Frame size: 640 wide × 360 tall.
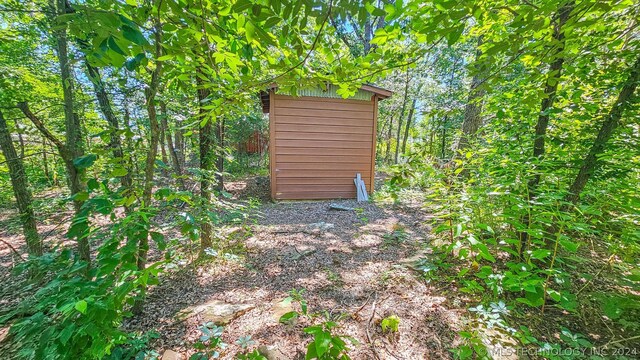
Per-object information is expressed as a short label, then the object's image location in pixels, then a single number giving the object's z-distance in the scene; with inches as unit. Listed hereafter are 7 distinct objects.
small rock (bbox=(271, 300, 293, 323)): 69.0
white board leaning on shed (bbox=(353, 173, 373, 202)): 241.6
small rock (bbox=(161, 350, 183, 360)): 55.6
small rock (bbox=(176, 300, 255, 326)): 68.6
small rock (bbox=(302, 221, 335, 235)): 142.6
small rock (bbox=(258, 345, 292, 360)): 54.8
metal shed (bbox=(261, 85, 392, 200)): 232.1
